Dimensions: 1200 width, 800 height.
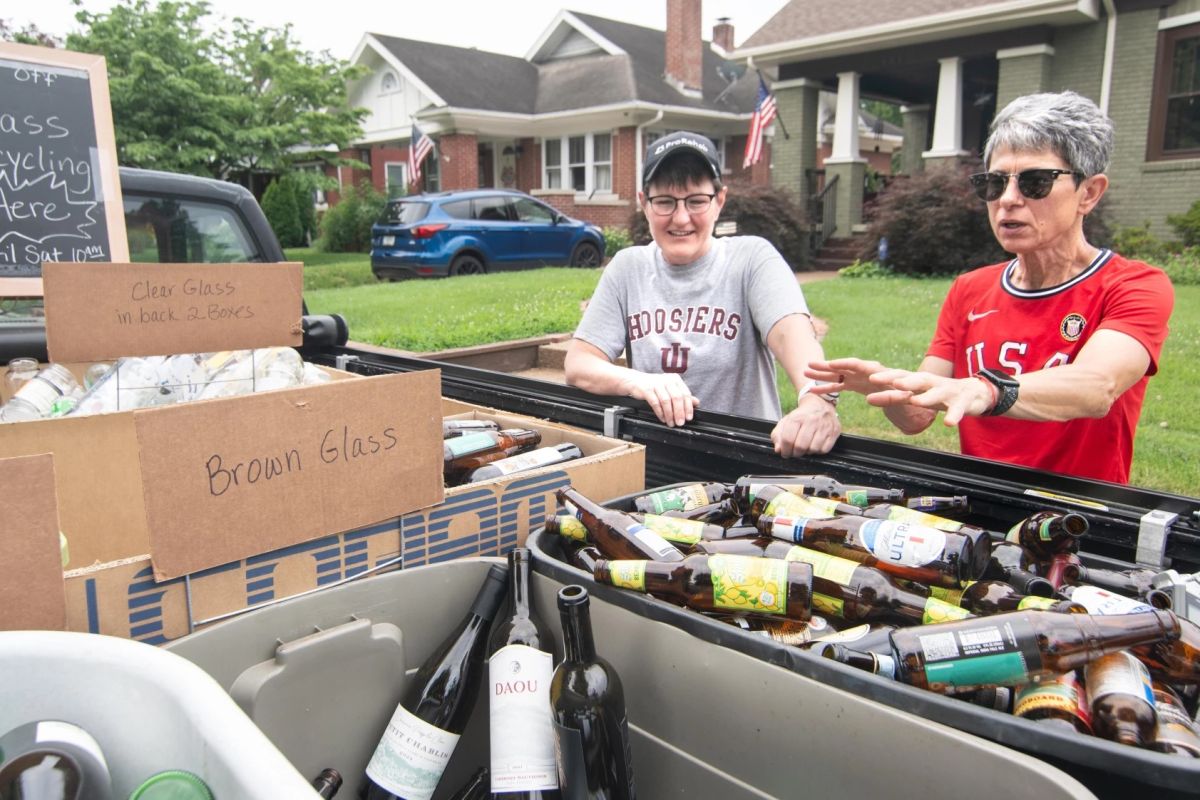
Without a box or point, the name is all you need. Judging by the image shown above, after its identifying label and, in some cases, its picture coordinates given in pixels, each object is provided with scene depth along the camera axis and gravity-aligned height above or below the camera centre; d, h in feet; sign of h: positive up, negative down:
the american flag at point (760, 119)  50.72 +7.45
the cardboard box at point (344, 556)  4.33 -1.81
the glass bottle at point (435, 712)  4.57 -2.64
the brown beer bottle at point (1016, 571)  4.43 -1.80
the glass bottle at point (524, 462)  6.28 -1.62
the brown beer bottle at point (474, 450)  6.83 -1.66
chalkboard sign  9.29 +1.00
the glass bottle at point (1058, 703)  3.55 -1.96
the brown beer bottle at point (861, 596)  4.43 -1.86
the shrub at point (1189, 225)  39.78 +0.68
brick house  72.28 +12.40
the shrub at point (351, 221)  75.05 +2.35
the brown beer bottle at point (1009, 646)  3.67 -1.78
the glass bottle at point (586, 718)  4.21 -2.37
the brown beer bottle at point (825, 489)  5.68 -1.67
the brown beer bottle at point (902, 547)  4.59 -1.71
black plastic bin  3.03 -1.87
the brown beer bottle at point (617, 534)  5.01 -1.78
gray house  42.52 +9.81
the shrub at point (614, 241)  63.21 +0.32
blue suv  49.06 +0.69
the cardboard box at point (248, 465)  4.47 -1.29
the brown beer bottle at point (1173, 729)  3.30 -1.97
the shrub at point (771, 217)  48.49 +1.53
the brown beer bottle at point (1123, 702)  3.43 -1.91
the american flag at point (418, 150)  66.03 +7.52
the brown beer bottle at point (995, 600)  4.12 -1.83
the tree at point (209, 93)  54.44 +10.78
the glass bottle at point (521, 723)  4.20 -2.39
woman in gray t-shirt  8.75 -0.64
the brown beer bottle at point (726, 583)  4.38 -1.79
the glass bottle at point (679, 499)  5.95 -1.79
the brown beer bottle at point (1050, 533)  4.68 -1.64
